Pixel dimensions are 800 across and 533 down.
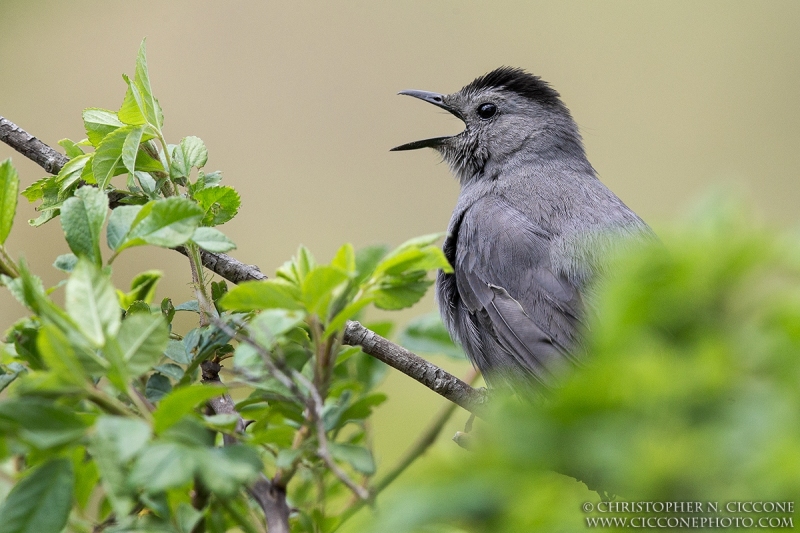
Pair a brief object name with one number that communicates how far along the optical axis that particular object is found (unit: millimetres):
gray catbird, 3430
